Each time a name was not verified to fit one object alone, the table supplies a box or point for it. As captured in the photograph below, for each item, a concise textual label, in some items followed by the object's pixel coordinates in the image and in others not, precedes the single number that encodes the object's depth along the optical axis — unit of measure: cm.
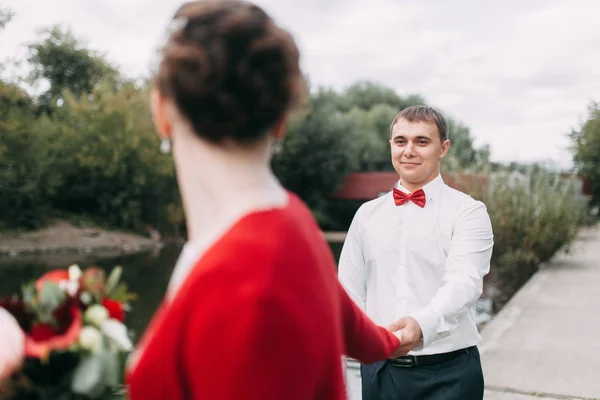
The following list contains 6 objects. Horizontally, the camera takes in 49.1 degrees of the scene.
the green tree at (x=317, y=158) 4450
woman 101
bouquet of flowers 118
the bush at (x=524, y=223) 1334
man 293
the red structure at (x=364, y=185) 4681
